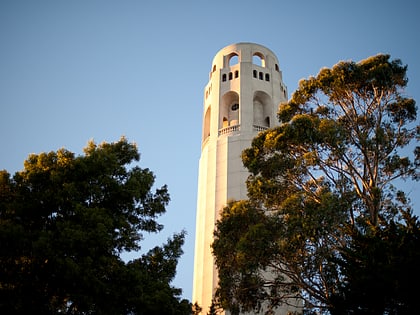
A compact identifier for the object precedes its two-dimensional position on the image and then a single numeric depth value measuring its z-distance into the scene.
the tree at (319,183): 16.73
